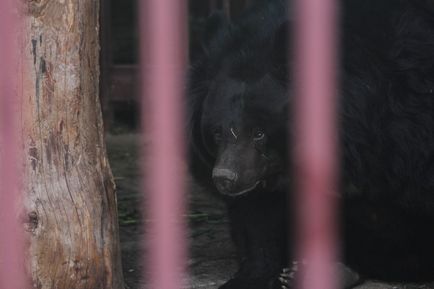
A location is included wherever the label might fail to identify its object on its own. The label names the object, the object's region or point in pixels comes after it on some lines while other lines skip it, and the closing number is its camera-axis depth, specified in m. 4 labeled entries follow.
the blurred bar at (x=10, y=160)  5.40
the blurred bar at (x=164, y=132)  4.27
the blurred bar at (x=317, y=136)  4.06
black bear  7.01
